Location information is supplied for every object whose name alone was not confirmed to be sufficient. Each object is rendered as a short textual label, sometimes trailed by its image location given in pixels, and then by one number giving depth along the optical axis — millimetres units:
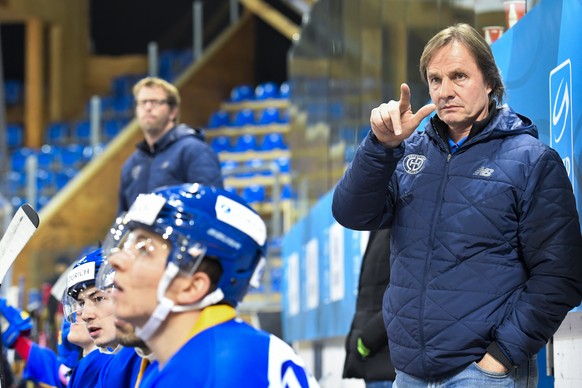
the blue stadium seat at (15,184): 16309
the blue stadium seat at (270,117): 19359
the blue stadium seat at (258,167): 15105
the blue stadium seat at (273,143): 18406
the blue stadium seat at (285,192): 15977
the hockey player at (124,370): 3068
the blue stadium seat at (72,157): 18767
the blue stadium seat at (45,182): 17547
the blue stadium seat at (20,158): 19666
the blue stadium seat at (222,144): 19172
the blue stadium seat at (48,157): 18984
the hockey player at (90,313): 3639
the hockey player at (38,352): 4742
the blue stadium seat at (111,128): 19969
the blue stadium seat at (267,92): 20000
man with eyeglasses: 6098
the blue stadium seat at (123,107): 20453
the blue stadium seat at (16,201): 15535
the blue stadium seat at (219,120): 20172
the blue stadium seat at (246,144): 18828
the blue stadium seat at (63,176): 18009
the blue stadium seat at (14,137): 21203
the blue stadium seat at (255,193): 16234
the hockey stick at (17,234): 3541
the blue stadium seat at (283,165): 16891
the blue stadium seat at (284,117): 19362
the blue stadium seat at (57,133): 20656
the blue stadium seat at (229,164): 18250
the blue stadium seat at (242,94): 20570
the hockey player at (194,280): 2297
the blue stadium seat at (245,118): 19656
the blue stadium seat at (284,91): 19766
